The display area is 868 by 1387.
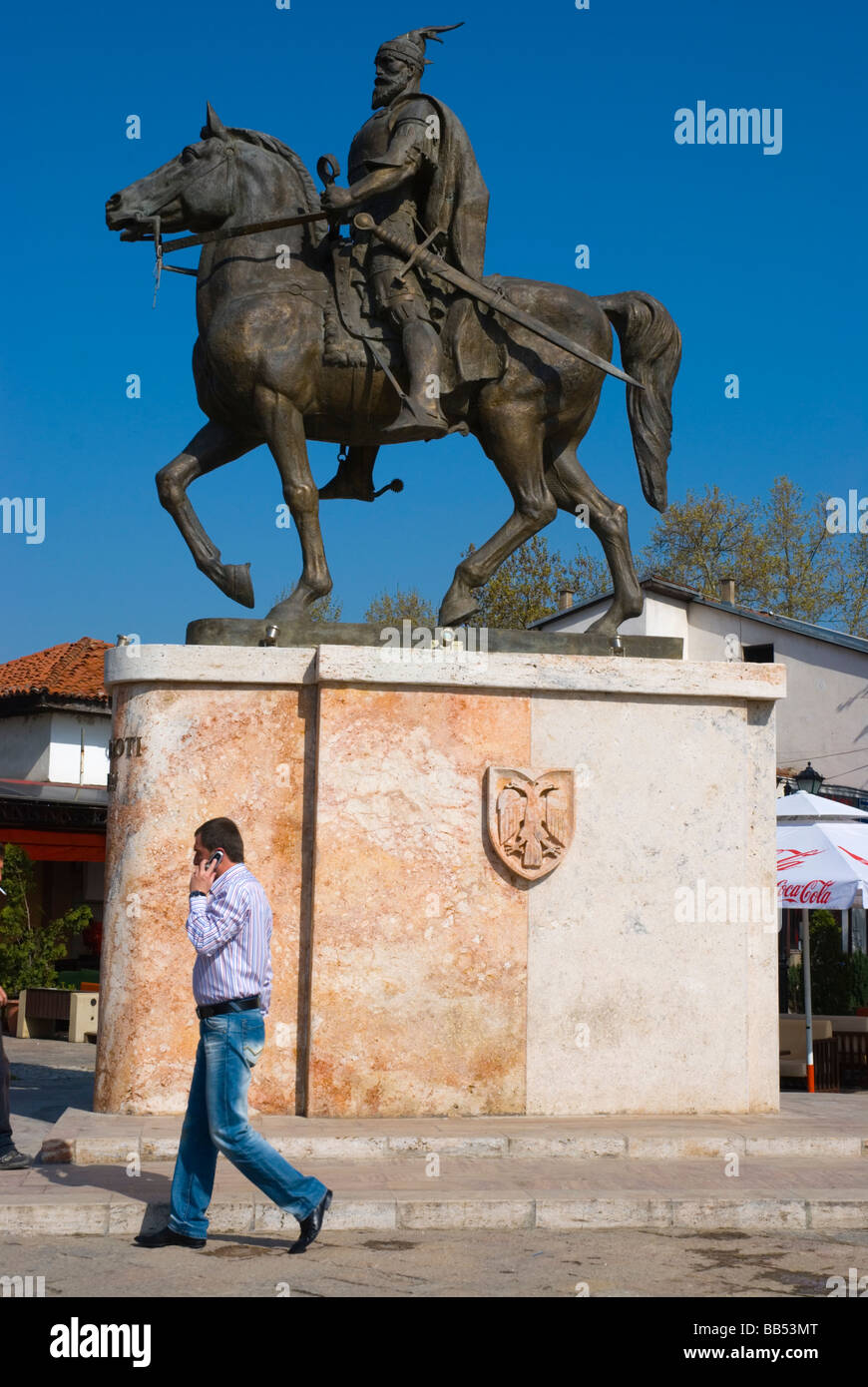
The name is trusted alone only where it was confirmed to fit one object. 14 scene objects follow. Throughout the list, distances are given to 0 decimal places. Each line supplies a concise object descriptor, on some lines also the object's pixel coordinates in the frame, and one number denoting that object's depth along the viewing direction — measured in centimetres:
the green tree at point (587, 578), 4262
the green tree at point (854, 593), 4084
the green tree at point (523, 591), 4184
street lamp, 1939
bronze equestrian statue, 935
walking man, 611
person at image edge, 766
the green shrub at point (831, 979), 1795
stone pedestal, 863
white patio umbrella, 1162
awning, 2189
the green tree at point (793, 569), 4134
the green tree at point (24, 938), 1967
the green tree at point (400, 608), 4497
